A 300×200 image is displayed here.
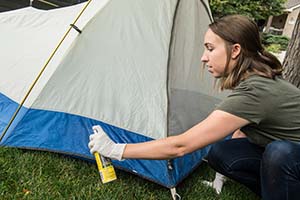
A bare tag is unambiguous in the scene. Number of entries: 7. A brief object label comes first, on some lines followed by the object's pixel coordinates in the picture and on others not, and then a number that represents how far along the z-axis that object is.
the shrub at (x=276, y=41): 13.85
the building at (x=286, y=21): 20.67
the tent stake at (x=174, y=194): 1.96
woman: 1.47
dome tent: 2.13
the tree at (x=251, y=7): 10.71
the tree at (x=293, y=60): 2.75
